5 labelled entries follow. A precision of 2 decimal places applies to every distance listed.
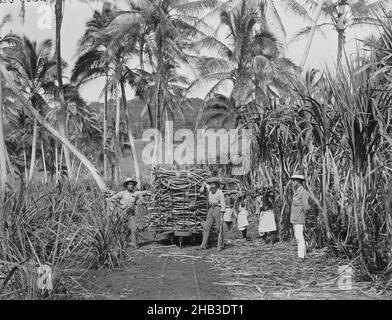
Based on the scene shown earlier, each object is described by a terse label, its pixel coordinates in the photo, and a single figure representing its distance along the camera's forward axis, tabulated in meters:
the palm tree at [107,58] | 24.83
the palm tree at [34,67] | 29.95
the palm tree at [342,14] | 21.84
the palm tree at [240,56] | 24.58
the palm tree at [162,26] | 22.62
